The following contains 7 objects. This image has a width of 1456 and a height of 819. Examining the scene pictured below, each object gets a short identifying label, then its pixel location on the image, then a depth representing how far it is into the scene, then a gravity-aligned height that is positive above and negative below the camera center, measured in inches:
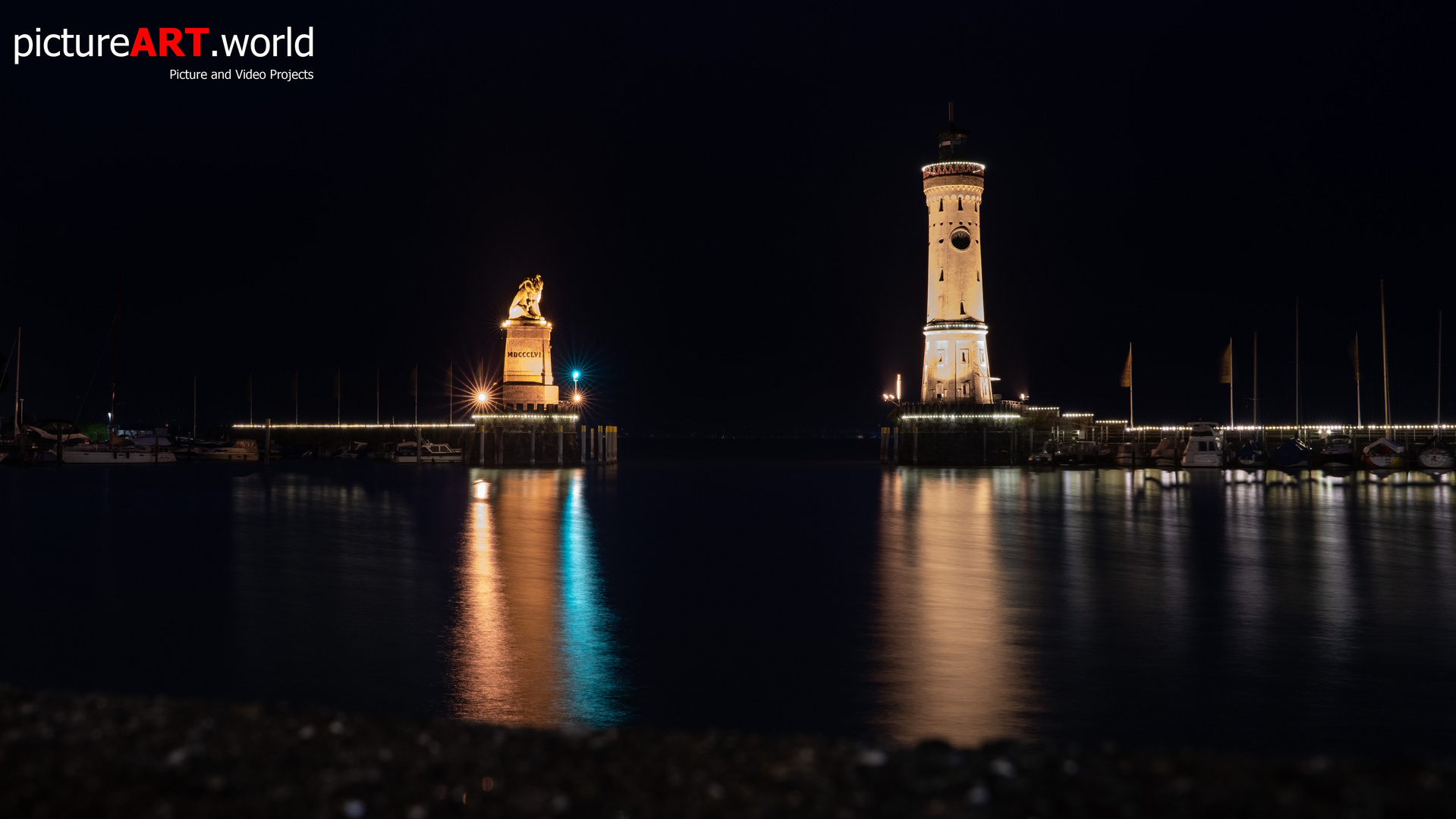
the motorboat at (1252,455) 2807.6 -111.9
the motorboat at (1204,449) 2847.0 -94.7
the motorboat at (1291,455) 2576.3 -103.7
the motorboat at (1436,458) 2454.5 -111.3
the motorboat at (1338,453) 2600.9 -102.9
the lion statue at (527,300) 3257.9 +406.0
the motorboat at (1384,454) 2452.0 -100.2
